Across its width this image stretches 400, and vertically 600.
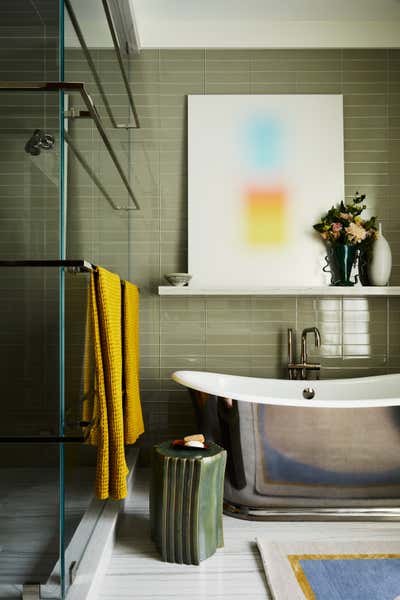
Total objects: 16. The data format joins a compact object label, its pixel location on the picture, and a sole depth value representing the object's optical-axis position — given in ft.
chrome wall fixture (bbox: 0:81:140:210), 4.62
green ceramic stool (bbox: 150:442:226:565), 7.11
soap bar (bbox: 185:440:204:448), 7.65
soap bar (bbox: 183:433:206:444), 7.76
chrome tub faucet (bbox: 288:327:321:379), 11.01
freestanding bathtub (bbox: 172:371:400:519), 8.40
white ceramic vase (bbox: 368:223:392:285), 11.04
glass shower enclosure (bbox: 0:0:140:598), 4.66
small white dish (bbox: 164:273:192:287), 10.77
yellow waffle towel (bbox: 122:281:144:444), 8.64
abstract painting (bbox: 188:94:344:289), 11.37
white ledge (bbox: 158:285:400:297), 10.81
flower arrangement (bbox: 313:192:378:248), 11.04
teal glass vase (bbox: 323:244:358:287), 11.05
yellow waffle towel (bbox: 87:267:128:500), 6.40
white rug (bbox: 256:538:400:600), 6.31
